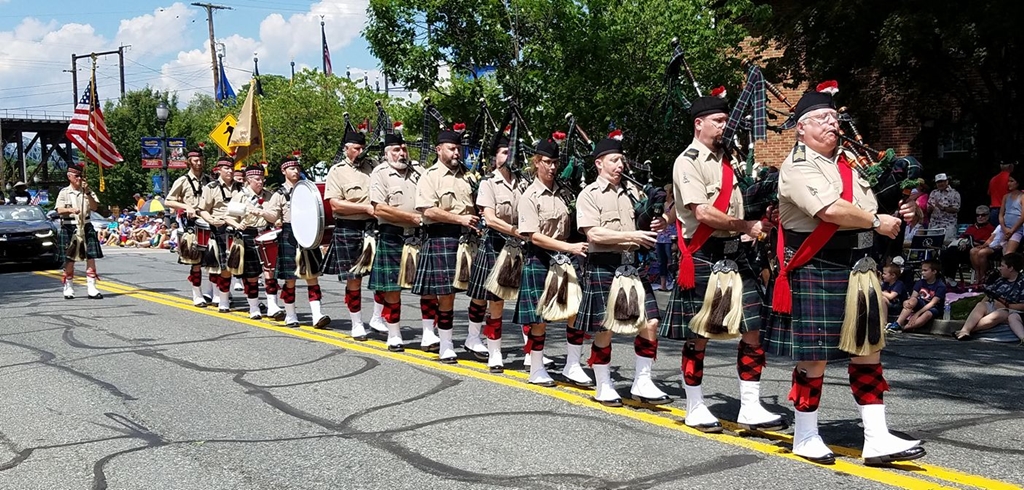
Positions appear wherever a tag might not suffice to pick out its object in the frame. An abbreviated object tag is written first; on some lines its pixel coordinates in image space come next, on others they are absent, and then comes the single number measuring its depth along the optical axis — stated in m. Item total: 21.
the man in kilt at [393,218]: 8.56
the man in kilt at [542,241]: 6.71
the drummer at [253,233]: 11.14
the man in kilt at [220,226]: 11.73
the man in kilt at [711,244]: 5.27
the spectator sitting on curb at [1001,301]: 9.59
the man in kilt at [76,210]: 13.27
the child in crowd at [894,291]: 10.93
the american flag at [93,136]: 22.45
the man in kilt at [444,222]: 7.95
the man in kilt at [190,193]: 12.10
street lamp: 29.93
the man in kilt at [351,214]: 9.35
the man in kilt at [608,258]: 6.05
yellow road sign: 23.06
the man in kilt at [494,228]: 7.40
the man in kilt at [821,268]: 4.61
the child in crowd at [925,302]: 10.47
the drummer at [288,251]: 10.45
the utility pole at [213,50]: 42.66
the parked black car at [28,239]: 19.45
